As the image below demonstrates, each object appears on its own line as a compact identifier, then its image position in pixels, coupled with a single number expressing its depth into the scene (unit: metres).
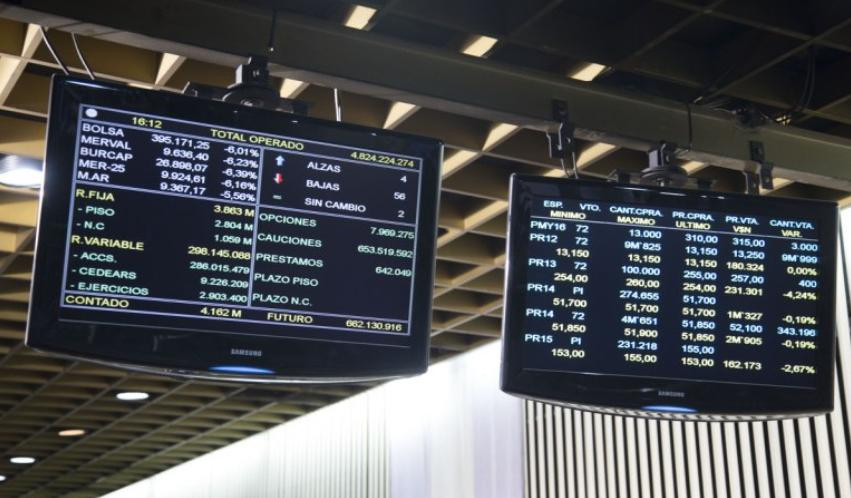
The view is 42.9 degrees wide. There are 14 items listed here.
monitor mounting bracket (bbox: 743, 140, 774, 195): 3.33
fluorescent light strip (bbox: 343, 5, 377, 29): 3.42
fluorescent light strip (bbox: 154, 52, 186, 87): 3.69
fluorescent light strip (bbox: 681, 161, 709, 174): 4.46
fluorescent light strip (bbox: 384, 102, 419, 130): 4.04
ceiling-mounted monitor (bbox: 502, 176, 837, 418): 2.74
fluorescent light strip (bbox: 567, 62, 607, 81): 3.74
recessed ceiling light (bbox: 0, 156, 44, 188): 4.31
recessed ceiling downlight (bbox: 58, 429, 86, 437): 9.58
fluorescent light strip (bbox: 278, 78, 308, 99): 3.89
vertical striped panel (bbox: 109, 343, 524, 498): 6.72
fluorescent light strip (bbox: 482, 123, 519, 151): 4.13
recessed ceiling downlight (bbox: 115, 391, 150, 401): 8.06
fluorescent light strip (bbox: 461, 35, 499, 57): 3.61
